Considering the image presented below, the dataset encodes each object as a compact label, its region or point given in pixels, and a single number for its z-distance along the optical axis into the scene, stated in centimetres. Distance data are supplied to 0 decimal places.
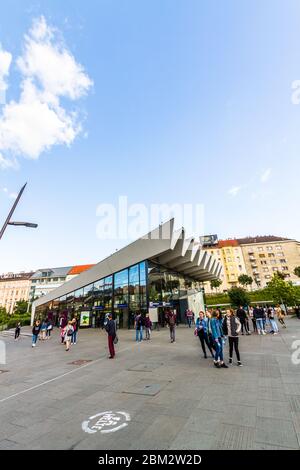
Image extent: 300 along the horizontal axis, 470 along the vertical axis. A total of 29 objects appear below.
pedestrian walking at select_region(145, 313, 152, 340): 1537
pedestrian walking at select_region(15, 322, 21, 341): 2348
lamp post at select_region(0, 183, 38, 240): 666
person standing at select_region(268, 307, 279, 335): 1451
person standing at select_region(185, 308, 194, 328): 2154
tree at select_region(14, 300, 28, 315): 6833
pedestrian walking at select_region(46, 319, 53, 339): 2120
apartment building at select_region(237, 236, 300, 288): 7806
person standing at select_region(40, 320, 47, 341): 2053
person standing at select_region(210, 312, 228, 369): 723
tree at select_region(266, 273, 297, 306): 2683
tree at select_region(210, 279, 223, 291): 7032
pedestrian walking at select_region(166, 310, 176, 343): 1292
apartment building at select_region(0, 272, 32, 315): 9460
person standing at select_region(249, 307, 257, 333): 1638
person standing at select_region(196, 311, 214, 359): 832
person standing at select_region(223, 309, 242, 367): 749
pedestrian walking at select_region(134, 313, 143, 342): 1452
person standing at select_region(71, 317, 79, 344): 1538
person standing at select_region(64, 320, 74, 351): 1296
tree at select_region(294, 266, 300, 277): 6401
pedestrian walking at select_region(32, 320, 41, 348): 1568
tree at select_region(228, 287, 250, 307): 3145
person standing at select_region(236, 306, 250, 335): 1320
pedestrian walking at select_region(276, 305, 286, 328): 1690
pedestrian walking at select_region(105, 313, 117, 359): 954
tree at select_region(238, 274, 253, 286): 7200
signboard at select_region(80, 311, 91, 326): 2720
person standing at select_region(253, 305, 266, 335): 1442
